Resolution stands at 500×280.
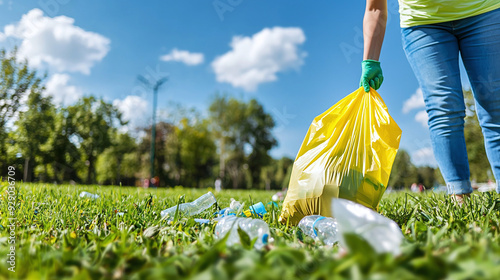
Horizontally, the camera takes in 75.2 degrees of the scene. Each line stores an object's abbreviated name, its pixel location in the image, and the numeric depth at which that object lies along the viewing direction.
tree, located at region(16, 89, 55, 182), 15.62
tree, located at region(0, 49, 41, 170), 12.37
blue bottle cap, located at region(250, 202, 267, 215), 2.16
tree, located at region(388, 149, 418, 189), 49.79
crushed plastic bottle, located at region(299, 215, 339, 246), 1.46
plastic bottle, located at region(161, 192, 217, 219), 1.81
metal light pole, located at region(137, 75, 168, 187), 25.20
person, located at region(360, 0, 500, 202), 2.00
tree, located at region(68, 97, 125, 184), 24.73
